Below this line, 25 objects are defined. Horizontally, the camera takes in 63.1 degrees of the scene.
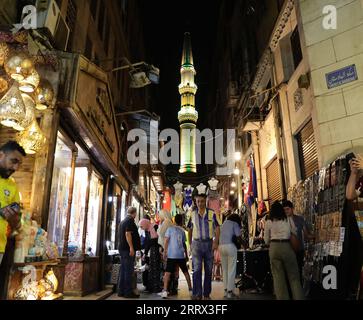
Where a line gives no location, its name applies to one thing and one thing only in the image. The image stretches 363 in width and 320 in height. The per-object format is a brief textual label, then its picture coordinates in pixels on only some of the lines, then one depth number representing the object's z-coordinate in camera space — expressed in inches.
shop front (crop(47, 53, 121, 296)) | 254.4
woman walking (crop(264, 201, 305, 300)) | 209.6
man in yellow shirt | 144.3
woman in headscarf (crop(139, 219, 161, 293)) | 338.0
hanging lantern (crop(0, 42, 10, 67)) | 189.8
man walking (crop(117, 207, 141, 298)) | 285.6
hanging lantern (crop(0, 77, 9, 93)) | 192.6
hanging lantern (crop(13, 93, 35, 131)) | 184.0
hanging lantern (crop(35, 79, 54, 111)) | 214.7
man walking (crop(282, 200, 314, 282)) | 265.6
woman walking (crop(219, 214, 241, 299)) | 277.3
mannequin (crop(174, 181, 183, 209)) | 1081.8
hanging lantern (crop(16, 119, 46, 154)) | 200.8
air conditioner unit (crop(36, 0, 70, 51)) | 235.8
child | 285.0
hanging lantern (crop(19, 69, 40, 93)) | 193.5
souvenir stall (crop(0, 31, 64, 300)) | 169.0
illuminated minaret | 1540.4
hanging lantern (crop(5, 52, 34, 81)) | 184.9
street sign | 282.2
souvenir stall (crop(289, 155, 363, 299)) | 213.8
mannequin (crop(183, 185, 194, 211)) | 1020.5
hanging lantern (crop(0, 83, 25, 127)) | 175.3
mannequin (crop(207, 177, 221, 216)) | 755.4
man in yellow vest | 254.8
